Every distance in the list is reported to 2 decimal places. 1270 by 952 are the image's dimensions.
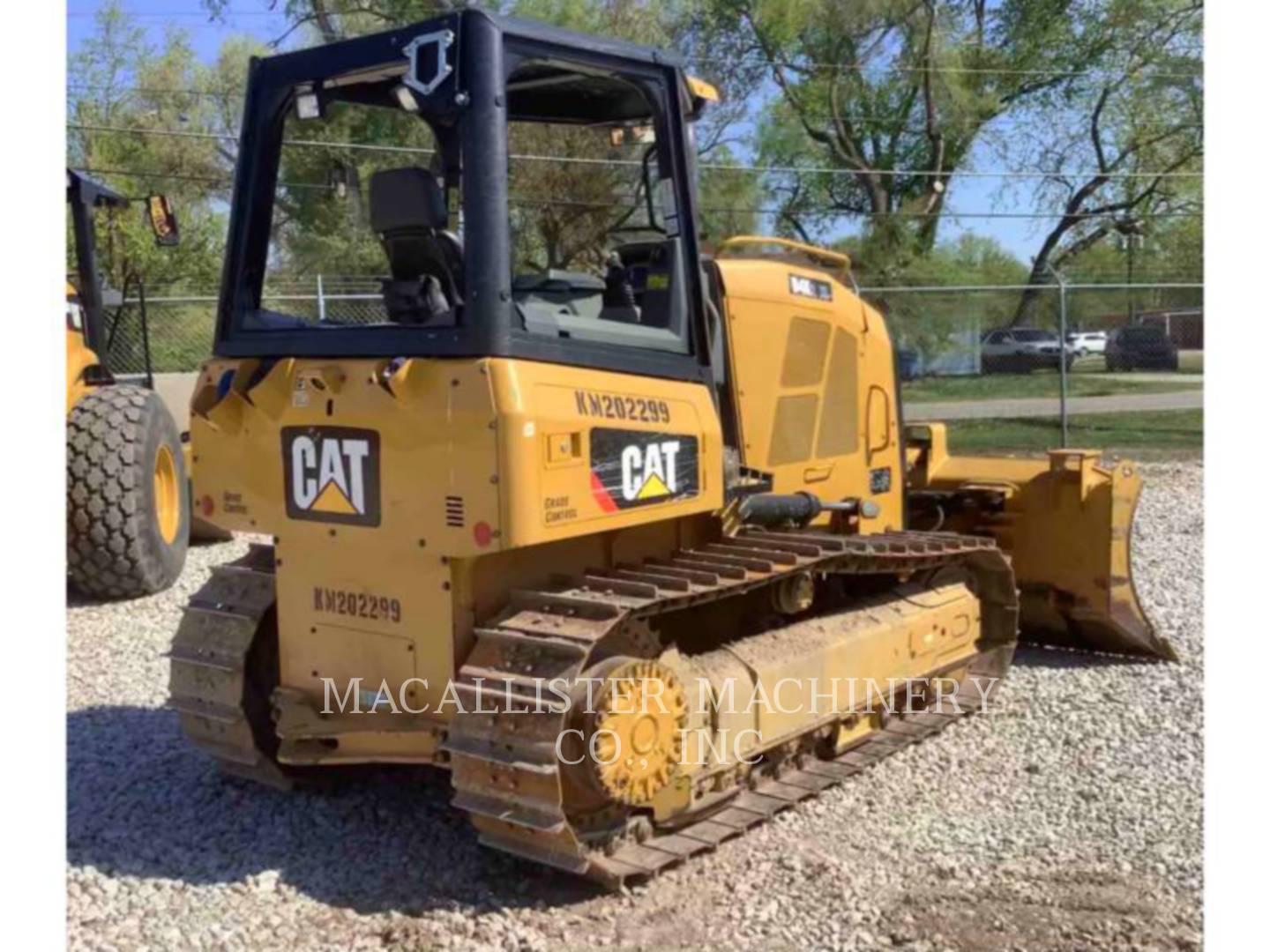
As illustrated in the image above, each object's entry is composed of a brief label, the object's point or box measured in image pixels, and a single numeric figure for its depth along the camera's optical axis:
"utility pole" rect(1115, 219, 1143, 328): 26.09
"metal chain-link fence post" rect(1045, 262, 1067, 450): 13.35
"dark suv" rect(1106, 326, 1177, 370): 18.59
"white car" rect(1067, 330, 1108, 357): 19.72
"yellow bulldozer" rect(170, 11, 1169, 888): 3.88
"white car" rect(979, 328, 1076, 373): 17.72
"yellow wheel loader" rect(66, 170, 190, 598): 7.88
